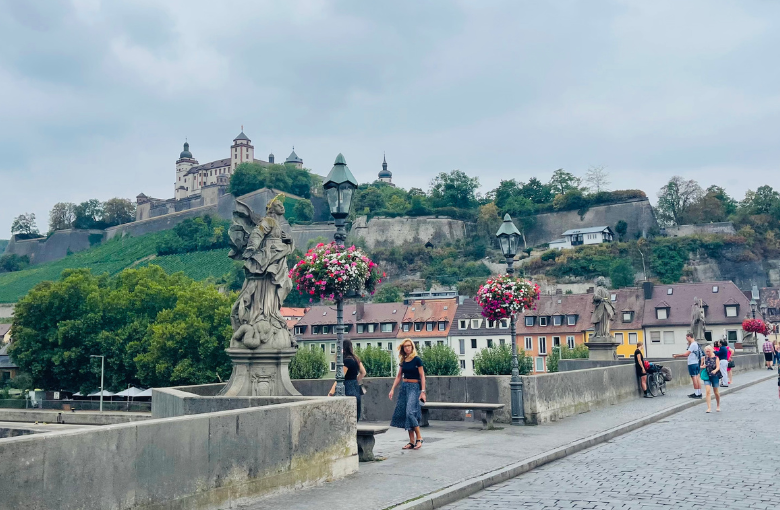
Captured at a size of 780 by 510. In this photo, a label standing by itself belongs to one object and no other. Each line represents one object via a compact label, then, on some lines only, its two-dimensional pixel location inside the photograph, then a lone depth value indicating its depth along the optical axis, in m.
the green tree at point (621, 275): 102.25
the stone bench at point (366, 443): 9.27
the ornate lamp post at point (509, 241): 14.81
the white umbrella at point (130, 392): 47.86
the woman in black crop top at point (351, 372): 12.09
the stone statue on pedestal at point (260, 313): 10.39
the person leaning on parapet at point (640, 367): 19.00
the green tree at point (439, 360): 45.12
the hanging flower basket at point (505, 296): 14.70
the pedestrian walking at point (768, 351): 32.75
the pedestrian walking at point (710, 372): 15.36
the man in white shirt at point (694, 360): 18.42
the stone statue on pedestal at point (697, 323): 28.05
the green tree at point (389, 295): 100.19
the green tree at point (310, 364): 39.44
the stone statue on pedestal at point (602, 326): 21.17
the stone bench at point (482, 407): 12.63
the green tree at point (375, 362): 49.56
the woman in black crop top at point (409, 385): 10.55
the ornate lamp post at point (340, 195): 11.32
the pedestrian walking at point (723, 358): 21.45
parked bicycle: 19.61
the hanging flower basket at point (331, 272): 11.30
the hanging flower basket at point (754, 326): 36.06
